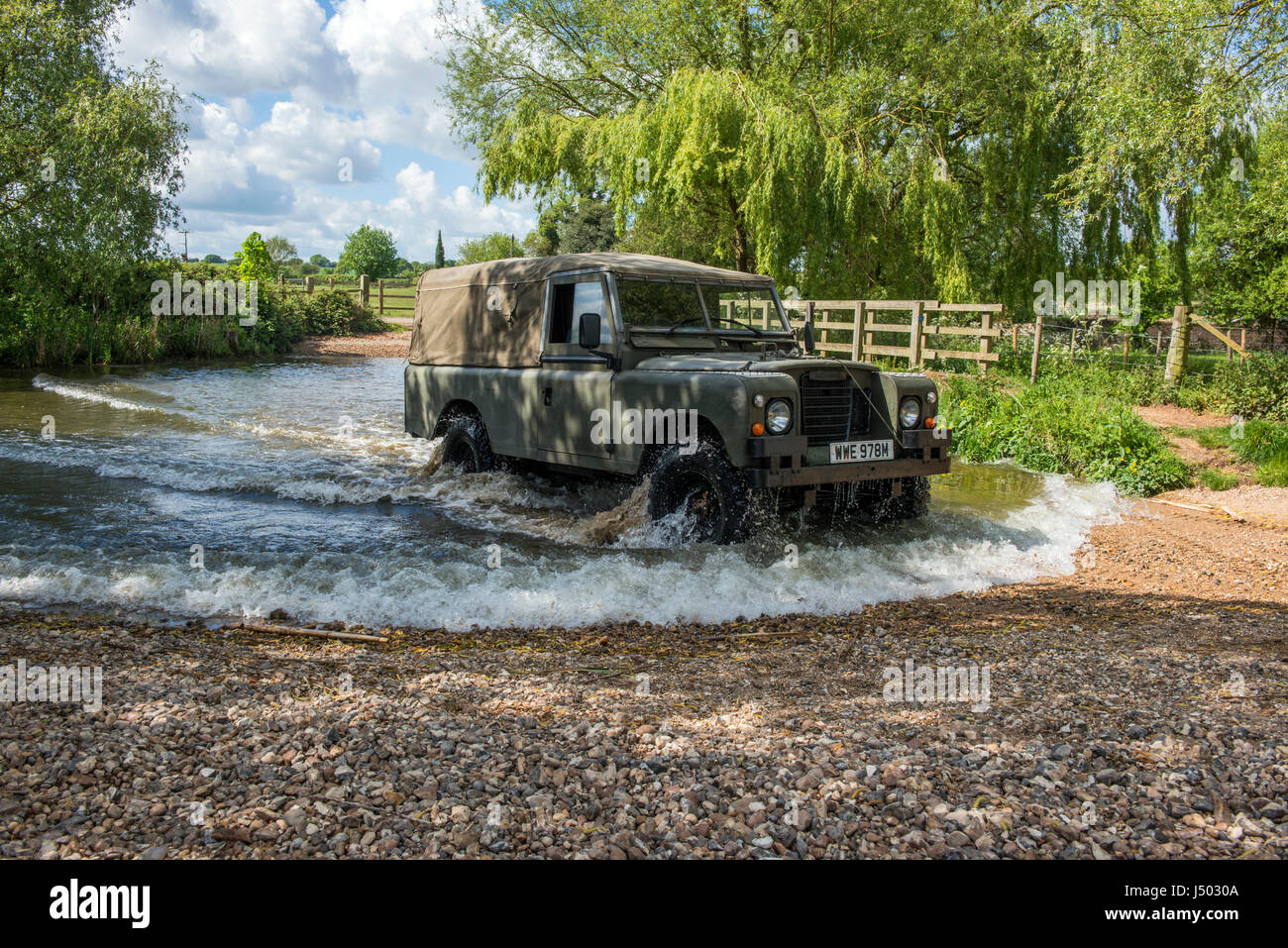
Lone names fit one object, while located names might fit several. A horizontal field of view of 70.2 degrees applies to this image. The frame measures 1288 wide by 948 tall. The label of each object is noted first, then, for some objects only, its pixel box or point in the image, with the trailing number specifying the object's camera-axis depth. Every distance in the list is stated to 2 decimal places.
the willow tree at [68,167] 20.38
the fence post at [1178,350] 16.19
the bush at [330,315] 34.50
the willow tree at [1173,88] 12.62
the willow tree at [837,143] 17.64
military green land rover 6.99
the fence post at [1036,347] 15.82
